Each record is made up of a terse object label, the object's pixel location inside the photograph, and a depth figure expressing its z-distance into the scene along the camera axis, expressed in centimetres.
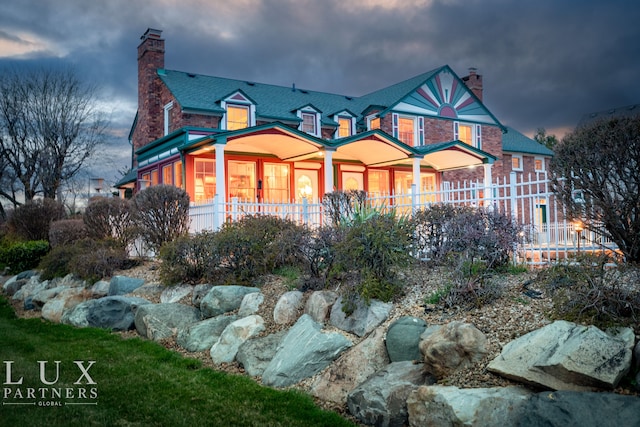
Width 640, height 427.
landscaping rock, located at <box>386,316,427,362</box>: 487
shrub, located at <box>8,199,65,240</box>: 1706
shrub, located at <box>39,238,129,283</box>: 1095
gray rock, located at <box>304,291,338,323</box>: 625
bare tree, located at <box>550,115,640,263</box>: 542
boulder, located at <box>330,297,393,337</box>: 569
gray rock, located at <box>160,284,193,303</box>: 860
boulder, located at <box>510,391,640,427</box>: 327
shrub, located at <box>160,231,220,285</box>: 846
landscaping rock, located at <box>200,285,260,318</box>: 749
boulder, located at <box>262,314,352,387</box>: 534
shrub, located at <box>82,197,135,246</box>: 1277
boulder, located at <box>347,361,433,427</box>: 422
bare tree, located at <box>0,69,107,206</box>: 2416
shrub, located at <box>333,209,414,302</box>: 602
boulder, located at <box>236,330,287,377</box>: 577
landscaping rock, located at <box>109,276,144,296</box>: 960
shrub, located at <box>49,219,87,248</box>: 1347
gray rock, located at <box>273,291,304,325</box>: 665
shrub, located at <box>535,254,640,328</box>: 415
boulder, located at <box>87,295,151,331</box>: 819
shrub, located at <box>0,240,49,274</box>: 1547
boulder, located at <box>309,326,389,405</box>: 490
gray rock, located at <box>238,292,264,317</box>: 719
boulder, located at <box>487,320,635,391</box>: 357
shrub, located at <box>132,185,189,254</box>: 1121
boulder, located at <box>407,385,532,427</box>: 364
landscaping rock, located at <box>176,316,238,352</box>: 677
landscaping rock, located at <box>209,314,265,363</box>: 628
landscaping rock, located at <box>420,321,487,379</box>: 432
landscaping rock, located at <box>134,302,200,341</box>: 739
